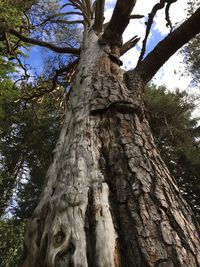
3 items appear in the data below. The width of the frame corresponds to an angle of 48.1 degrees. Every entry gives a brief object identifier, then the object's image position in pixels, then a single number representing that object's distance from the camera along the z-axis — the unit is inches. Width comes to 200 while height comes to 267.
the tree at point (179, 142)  350.9
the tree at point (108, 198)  41.8
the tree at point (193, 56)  338.6
